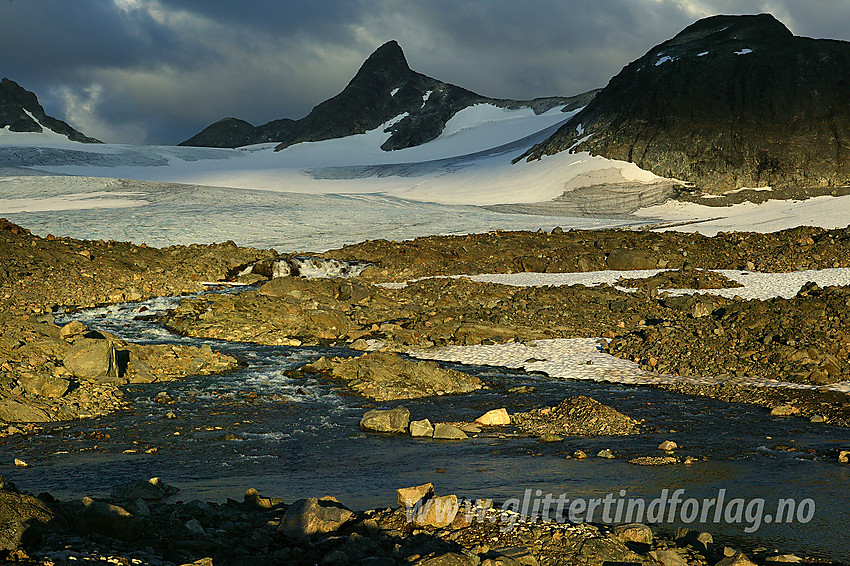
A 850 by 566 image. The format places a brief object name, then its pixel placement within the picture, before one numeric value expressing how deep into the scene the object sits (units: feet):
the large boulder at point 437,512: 19.71
